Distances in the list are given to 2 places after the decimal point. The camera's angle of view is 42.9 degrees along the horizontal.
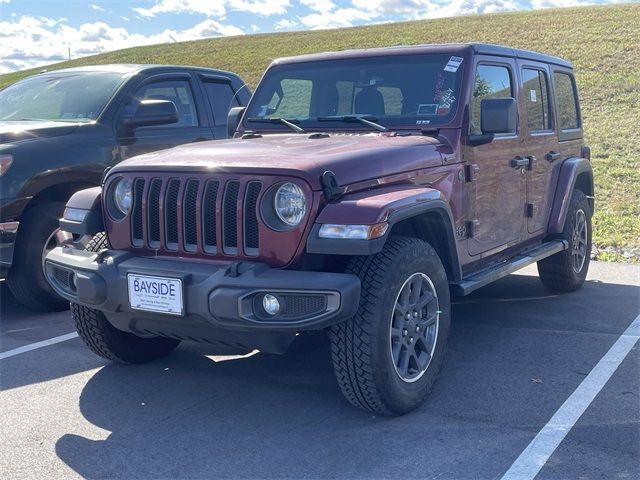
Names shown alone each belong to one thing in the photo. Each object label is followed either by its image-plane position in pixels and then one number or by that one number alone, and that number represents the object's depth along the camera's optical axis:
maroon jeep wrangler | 3.74
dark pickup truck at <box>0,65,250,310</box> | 5.92
